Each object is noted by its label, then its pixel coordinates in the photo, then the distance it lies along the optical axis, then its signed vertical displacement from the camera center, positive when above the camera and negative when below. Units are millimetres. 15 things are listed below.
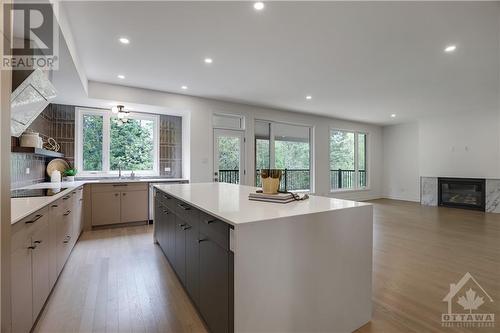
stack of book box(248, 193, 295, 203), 1913 -261
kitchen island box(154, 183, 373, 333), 1322 -612
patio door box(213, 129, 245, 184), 5691 +212
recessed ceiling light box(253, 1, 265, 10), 2281 +1502
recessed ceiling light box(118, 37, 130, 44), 2928 +1503
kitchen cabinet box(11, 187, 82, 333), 1428 -700
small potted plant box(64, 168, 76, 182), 4290 -159
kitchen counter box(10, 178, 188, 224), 1490 -296
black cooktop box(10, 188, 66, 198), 2432 -289
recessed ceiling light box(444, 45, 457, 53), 3090 +1489
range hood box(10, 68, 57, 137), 2391 +722
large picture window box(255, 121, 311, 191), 6438 +379
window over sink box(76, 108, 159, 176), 4875 +456
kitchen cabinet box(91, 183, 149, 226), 4395 -706
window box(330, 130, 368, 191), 7965 +158
